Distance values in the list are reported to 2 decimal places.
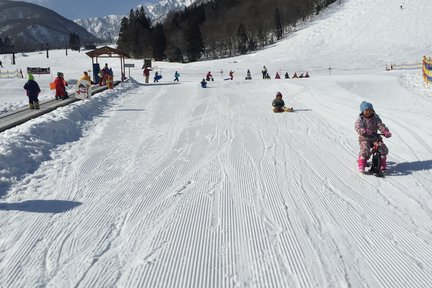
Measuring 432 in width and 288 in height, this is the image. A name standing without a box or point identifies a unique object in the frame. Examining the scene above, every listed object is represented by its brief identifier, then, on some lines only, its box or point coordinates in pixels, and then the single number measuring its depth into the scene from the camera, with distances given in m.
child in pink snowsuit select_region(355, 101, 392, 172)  6.81
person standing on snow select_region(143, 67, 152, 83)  32.62
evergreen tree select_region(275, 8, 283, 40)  95.94
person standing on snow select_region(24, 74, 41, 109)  14.91
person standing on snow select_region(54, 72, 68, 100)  18.52
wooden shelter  29.58
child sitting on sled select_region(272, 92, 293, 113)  14.19
